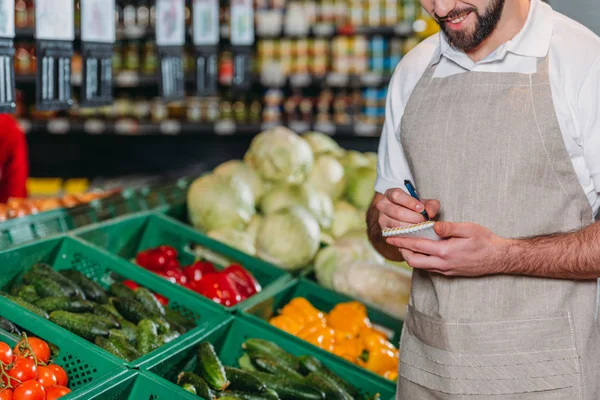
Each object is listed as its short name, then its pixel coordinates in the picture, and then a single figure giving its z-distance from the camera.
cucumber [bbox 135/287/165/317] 2.40
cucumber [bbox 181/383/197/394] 2.05
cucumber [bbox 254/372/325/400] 2.19
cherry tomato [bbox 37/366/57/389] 1.84
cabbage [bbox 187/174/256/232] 3.41
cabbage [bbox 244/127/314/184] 3.70
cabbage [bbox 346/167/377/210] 3.81
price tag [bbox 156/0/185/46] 3.60
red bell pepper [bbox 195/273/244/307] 2.76
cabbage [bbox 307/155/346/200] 3.84
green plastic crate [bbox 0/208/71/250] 2.57
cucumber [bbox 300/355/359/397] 2.30
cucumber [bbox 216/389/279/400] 2.11
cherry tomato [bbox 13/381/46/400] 1.74
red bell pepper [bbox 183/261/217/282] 2.93
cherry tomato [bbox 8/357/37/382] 1.80
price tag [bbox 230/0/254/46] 4.26
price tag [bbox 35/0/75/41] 2.58
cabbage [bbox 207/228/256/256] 3.27
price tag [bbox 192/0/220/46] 3.87
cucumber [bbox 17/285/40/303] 2.26
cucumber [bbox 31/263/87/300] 2.34
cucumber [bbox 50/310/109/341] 2.12
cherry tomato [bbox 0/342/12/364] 1.82
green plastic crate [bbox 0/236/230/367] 2.43
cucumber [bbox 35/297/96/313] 2.21
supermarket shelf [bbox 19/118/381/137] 6.90
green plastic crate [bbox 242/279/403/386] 2.74
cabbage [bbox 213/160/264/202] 3.64
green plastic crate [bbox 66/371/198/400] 1.85
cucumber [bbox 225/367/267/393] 2.14
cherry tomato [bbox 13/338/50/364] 1.90
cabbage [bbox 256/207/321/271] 3.19
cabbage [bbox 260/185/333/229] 3.52
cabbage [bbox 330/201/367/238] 3.67
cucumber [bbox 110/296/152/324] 2.32
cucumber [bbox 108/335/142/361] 2.08
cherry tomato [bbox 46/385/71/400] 1.80
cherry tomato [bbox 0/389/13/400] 1.73
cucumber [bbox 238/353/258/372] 2.35
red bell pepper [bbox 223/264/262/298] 2.85
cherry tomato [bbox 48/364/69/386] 1.91
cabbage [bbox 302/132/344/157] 4.16
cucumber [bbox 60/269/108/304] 2.43
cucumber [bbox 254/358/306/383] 2.27
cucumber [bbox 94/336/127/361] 2.05
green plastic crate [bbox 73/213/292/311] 2.95
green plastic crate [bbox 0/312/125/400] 1.95
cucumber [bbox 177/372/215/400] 2.06
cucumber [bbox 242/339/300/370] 2.34
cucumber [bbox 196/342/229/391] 2.14
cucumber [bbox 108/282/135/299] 2.49
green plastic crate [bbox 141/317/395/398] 2.24
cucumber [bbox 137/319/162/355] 2.17
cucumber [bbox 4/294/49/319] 2.13
